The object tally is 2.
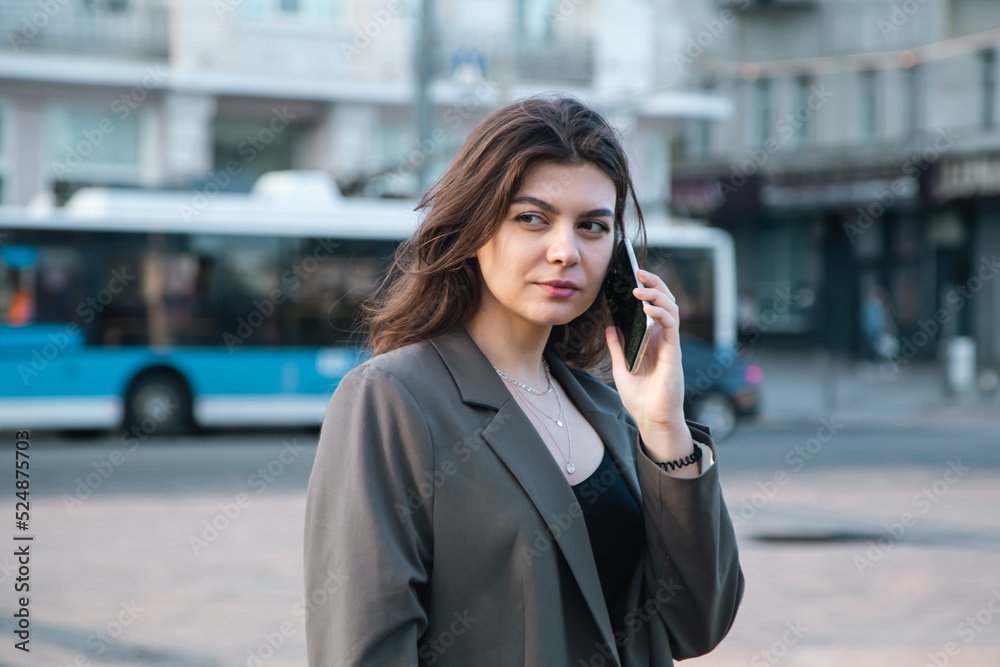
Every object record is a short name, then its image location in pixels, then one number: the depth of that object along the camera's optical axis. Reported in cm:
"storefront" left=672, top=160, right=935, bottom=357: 2745
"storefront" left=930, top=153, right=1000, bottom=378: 2503
